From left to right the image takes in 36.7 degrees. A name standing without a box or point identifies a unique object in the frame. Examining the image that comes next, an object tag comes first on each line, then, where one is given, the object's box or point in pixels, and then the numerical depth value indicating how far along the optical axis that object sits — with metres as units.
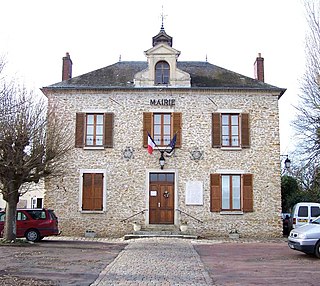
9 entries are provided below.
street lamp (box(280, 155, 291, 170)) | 23.05
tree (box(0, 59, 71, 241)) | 16.78
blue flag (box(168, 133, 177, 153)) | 21.92
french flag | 21.72
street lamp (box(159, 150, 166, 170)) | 22.20
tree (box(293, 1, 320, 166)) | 17.11
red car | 19.12
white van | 21.84
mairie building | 22.28
